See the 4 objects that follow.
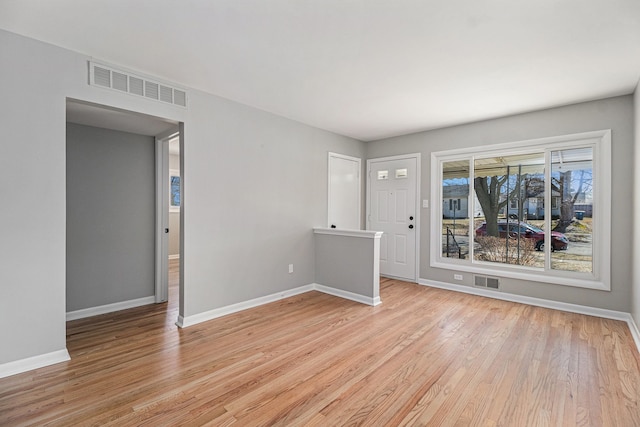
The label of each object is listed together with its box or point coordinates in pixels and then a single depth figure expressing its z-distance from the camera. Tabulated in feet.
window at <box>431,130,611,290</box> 11.77
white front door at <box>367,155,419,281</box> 16.72
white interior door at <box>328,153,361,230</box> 16.49
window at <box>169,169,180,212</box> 23.18
